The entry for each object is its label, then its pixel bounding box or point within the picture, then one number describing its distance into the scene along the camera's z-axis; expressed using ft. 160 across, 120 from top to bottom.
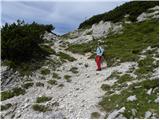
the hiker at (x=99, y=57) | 31.93
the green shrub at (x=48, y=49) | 38.22
